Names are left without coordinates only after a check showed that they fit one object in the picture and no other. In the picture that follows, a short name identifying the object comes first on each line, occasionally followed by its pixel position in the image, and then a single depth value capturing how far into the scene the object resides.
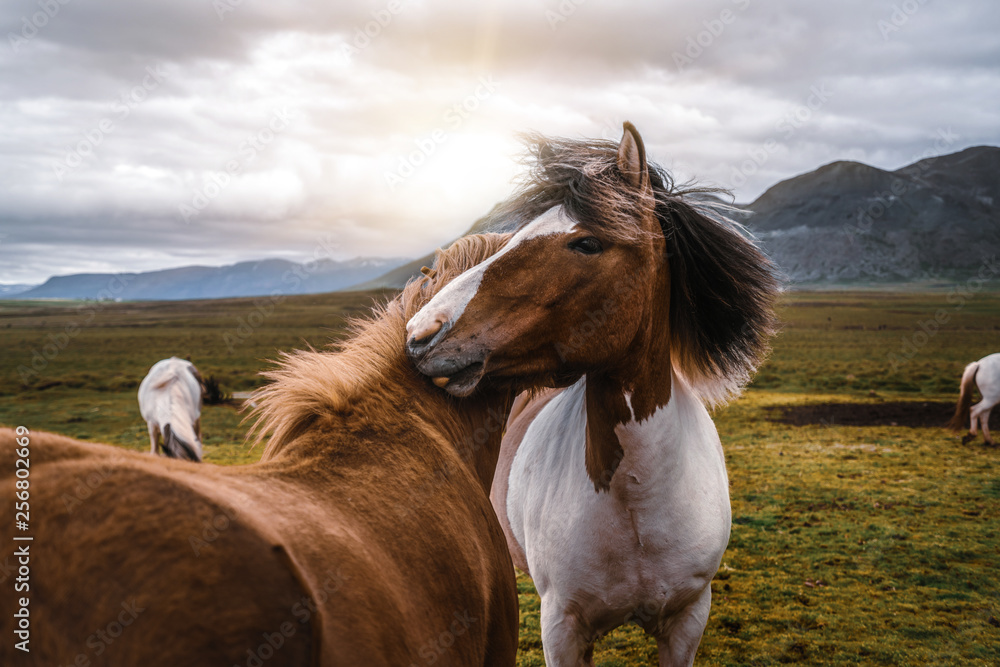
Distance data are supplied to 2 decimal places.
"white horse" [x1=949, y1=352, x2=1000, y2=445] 12.20
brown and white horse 2.15
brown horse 0.98
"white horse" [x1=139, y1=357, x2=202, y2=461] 8.41
